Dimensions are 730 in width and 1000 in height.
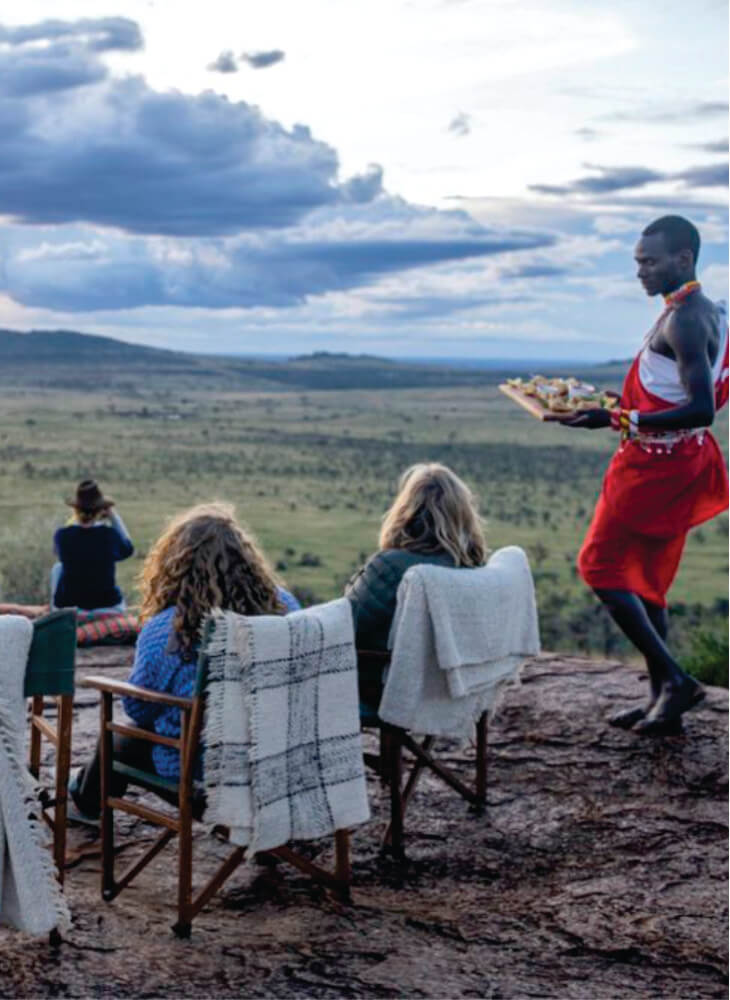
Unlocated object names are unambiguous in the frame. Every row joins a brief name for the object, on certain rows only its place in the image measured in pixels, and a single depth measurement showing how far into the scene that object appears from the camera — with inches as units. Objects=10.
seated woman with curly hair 153.9
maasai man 210.2
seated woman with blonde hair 180.9
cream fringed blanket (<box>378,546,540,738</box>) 176.4
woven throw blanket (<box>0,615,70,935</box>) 132.5
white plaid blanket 145.4
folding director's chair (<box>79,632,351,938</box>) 147.9
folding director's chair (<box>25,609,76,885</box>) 136.6
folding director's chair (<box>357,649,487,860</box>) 180.2
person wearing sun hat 283.9
